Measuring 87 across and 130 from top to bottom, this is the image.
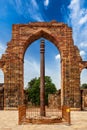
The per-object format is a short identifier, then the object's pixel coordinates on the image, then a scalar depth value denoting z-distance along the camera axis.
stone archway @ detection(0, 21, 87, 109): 8.82
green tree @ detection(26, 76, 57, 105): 18.17
